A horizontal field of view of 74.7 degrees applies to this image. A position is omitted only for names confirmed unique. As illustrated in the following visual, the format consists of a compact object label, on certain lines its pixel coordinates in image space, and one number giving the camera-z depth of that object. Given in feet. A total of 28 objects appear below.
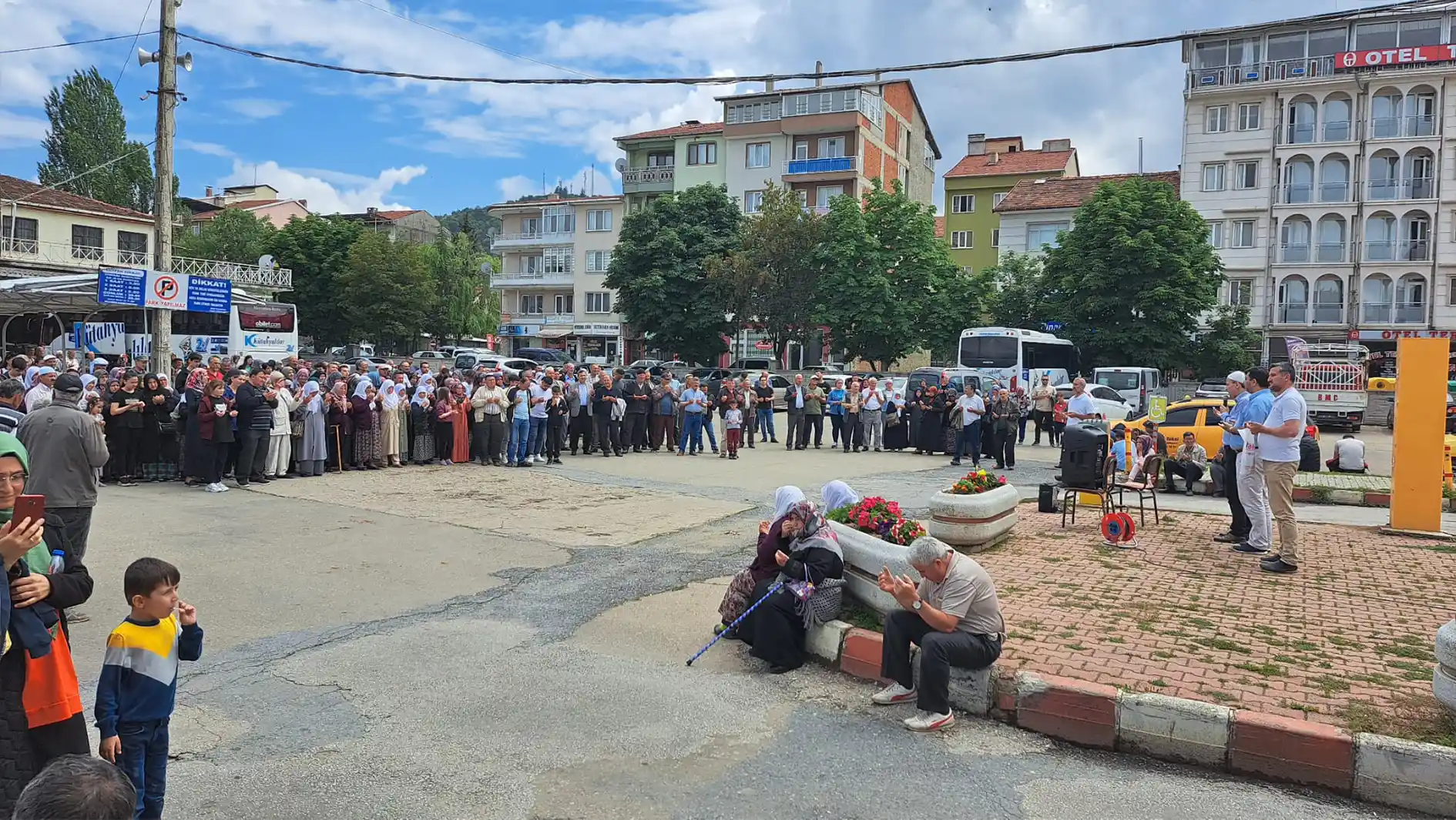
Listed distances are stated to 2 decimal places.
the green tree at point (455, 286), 196.75
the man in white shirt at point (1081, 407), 54.49
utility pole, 52.26
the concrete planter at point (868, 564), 22.84
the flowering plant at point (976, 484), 33.71
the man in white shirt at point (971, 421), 62.23
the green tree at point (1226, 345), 135.70
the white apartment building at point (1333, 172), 150.71
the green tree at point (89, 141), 193.47
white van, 105.24
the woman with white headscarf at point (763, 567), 23.17
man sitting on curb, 18.13
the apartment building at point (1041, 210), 172.76
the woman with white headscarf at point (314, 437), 48.67
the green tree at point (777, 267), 141.49
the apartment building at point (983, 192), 196.13
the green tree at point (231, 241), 194.08
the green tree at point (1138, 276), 127.03
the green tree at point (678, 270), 153.99
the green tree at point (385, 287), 172.76
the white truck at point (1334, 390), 98.53
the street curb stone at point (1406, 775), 14.85
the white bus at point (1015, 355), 110.93
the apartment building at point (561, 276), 214.07
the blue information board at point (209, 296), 55.86
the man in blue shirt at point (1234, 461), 31.40
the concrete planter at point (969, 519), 32.35
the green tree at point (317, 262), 187.32
